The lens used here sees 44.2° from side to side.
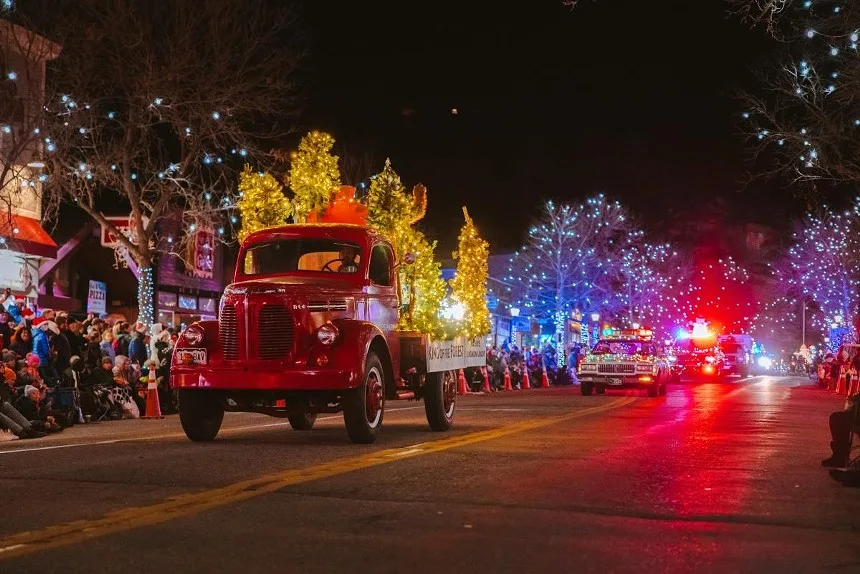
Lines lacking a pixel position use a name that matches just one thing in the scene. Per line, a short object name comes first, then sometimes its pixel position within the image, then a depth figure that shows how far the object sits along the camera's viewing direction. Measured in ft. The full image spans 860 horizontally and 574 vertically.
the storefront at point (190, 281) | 137.69
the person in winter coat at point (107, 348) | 68.23
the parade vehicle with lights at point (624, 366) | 103.14
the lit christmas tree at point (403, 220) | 55.88
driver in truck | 46.09
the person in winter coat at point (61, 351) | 61.00
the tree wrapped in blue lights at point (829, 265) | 205.57
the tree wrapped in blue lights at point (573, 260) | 214.07
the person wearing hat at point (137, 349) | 71.77
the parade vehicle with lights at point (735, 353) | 207.00
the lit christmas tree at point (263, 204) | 66.13
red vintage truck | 40.75
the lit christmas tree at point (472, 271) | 74.18
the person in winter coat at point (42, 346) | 59.06
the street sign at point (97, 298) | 127.44
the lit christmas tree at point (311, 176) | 67.92
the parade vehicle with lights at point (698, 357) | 191.83
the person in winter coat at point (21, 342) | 59.52
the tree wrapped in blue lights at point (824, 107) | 71.41
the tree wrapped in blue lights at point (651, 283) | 233.55
